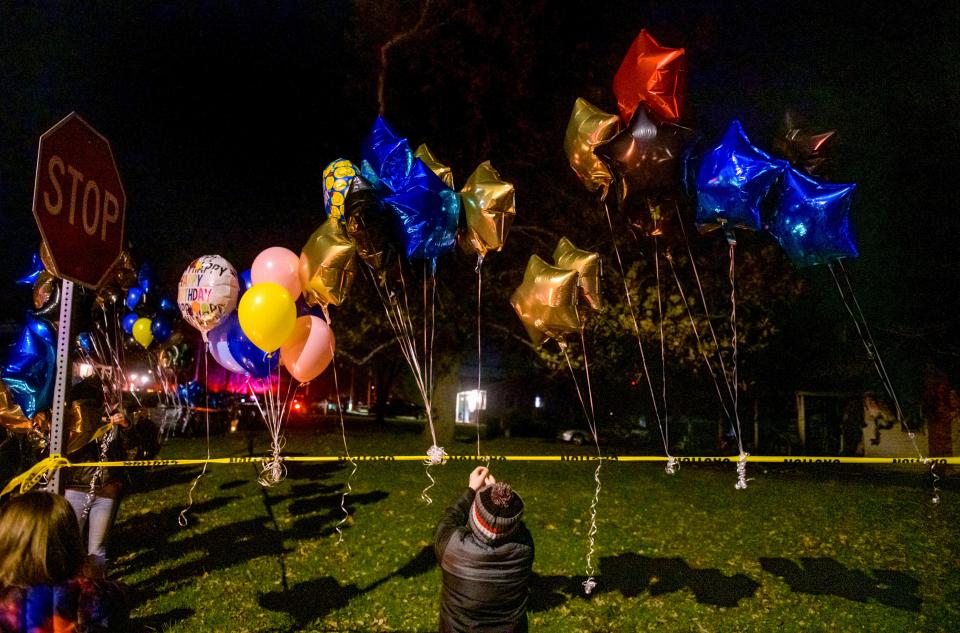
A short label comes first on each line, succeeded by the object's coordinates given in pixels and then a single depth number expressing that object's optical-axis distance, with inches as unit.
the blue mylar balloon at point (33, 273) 269.8
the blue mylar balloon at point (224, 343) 242.8
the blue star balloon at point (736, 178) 169.5
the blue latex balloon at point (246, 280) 248.7
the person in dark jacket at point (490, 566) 126.5
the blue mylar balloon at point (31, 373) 206.0
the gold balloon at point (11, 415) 217.0
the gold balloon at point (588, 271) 192.4
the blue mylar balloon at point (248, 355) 233.3
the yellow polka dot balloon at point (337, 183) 212.7
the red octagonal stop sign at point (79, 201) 100.4
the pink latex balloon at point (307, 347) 229.7
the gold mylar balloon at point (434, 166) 215.6
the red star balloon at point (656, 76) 170.6
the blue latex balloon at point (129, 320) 374.3
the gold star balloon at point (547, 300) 189.5
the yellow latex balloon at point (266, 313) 202.2
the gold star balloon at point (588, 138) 183.9
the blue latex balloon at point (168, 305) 375.9
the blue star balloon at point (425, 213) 188.2
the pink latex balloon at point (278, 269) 219.9
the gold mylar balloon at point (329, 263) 197.3
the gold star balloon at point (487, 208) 198.7
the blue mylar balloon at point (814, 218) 170.2
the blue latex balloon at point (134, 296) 360.2
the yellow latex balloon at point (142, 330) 370.6
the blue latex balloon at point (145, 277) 357.4
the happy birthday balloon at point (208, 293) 233.3
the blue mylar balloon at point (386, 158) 193.8
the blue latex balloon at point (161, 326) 374.0
